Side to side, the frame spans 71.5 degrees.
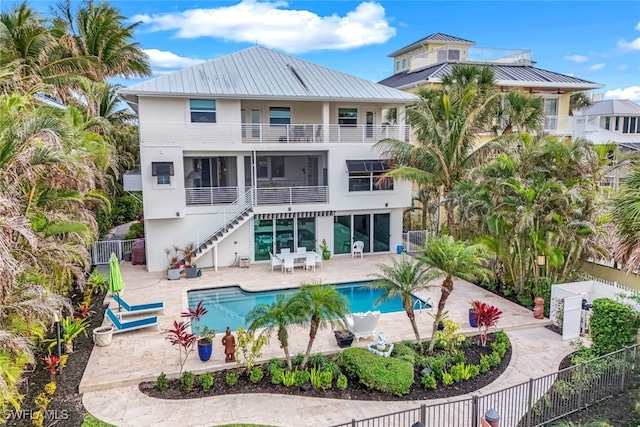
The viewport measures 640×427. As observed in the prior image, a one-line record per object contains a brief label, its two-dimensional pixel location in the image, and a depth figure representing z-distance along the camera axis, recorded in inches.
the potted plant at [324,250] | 940.6
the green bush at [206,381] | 423.2
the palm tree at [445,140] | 815.7
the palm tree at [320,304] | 413.4
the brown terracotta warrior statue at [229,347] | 470.9
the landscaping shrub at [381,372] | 411.5
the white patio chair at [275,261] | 862.2
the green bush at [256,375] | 434.0
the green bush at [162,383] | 422.6
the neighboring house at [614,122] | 1453.0
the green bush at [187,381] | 421.0
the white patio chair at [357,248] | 974.4
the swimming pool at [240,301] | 653.5
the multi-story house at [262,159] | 842.2
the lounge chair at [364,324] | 523.2
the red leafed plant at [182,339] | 451.5
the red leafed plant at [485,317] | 505.2
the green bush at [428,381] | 423.5
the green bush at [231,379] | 427.5
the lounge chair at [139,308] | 584.2
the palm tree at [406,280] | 456.8
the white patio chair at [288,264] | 850.2
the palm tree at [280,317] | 416.2
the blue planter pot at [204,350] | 468.8
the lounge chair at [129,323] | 546.6
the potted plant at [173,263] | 798.2
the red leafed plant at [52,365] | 433.7
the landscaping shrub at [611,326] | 455.5
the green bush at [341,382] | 420.8
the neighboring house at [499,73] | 1208.2
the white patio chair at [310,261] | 864.3
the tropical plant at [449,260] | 447.5
